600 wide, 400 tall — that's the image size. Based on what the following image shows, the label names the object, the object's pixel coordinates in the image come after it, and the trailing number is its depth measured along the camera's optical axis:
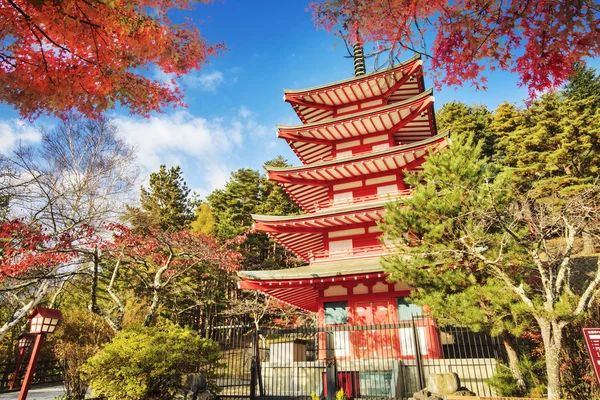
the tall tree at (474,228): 6.99
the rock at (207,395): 7.95
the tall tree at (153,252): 10.26
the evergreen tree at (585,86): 29.03
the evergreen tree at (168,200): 31.25
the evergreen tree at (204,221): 29.66
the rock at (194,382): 8.14
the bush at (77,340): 10.24
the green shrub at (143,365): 7.88
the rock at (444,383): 7.55
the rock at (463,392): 7.35
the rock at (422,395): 7.29
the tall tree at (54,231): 9.59
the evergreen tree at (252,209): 29.56
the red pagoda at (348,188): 12.19
